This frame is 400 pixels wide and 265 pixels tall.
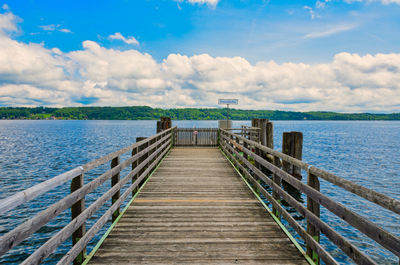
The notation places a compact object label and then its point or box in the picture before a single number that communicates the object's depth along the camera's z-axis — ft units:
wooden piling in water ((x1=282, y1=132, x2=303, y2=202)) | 40.55
